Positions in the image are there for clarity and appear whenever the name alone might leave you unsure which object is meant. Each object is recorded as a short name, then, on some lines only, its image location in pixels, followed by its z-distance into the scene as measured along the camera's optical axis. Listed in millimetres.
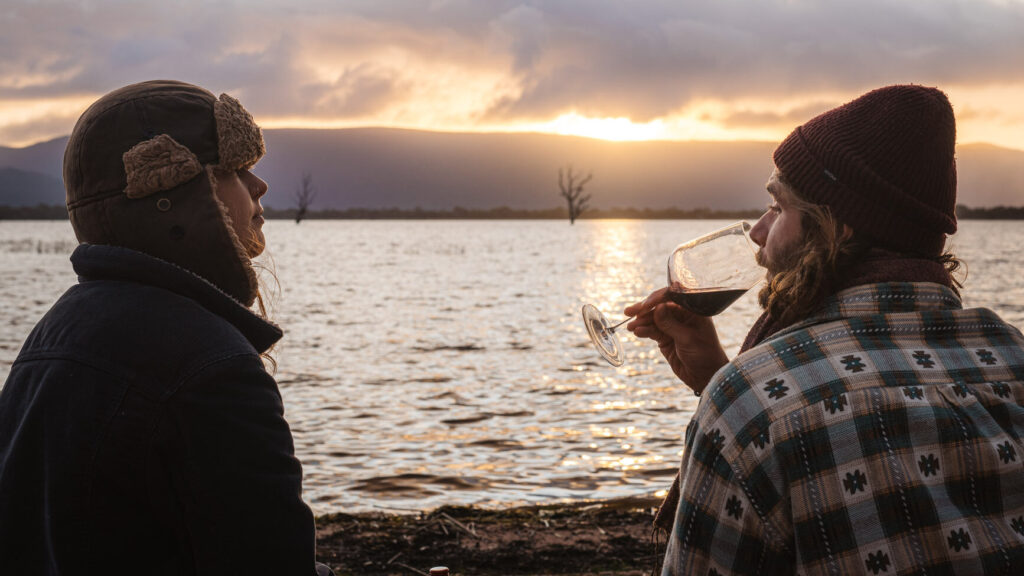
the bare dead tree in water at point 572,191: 119312
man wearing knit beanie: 1908
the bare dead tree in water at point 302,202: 127500
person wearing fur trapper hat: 1828
